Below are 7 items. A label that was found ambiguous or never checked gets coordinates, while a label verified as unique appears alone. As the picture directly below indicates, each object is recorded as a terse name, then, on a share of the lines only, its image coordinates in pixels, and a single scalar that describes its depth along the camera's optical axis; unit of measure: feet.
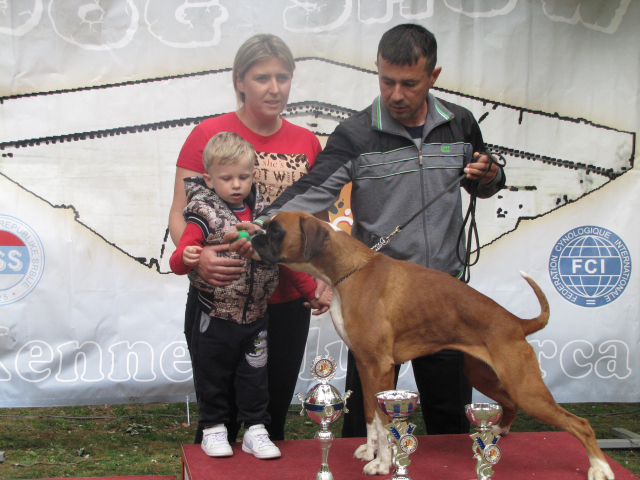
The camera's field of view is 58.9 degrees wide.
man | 9.61
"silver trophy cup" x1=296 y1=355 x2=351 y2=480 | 8.39
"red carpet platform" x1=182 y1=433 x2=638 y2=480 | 8.79
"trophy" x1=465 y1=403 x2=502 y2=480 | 8.14
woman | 10.38
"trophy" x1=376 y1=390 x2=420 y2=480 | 7.73
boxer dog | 8.55
